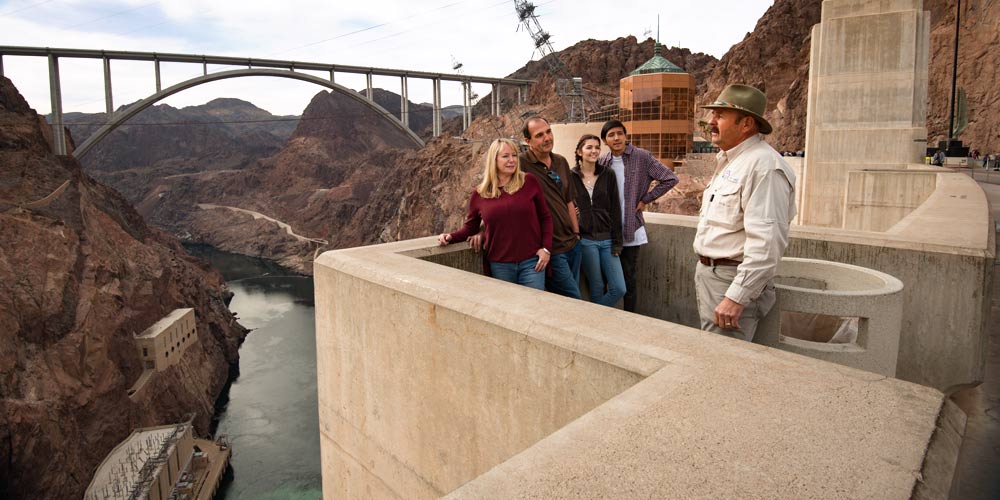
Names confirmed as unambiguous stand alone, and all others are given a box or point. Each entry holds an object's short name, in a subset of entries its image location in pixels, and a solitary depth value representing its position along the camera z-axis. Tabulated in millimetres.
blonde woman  4203
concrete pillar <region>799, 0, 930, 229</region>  12742
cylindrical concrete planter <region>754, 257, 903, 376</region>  2883
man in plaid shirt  4809
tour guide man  2793
